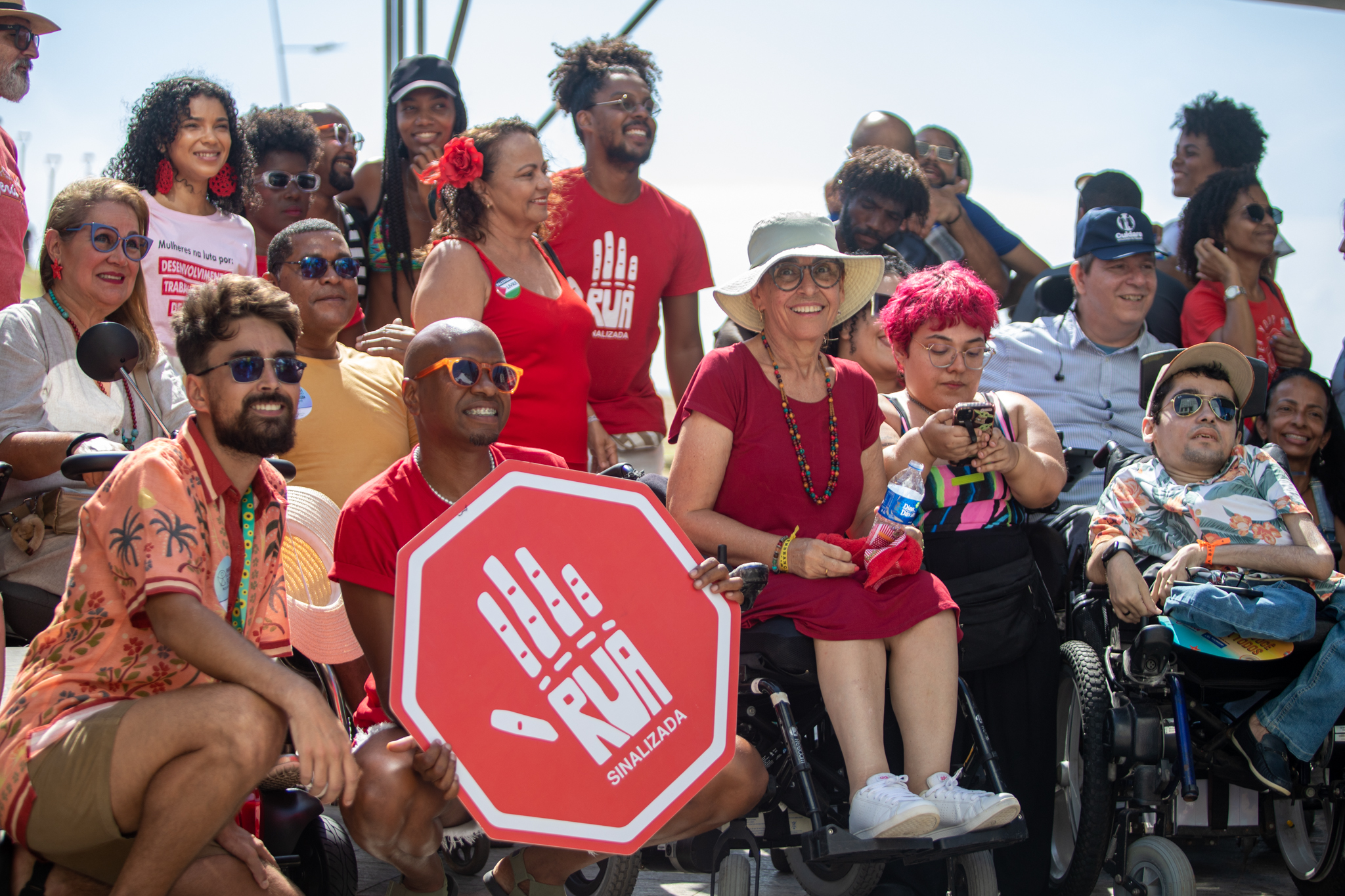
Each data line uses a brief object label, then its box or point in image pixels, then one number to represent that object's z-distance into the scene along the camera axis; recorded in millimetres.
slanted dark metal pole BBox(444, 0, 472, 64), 10547
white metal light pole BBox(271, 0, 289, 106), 15711
